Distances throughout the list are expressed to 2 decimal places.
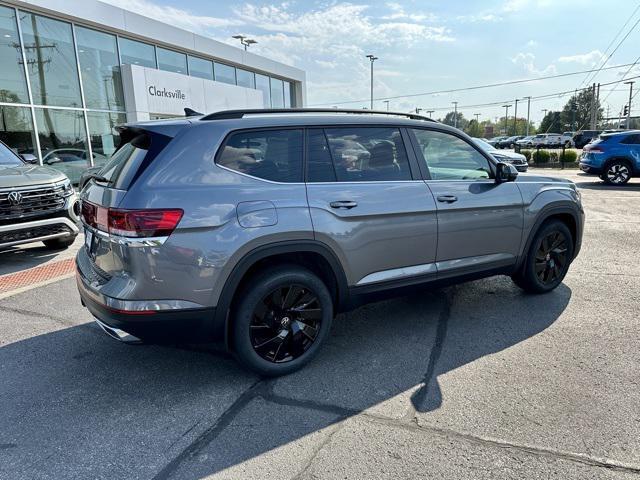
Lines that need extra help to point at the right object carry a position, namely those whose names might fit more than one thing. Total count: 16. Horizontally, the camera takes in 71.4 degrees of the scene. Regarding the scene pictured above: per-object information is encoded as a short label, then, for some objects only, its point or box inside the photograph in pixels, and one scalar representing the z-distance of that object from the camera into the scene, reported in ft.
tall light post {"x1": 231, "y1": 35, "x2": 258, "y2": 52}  88.94
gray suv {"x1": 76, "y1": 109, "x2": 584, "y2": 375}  8.71
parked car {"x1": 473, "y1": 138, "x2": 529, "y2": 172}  46.93
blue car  46.26
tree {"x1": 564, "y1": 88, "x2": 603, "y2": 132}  299.21
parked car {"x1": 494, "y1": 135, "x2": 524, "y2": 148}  144.56
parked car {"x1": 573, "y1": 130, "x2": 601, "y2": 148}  134.25
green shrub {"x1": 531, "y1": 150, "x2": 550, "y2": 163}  83.51
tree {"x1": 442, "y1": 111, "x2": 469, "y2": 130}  329.81
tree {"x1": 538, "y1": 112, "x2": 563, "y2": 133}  317.22
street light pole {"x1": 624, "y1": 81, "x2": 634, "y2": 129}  215.92
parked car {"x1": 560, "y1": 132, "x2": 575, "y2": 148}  145.64
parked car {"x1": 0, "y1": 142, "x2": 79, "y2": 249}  18.15
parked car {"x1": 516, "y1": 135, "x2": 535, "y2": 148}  173.35
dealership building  37.32
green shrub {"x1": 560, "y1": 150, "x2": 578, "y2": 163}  79.98
